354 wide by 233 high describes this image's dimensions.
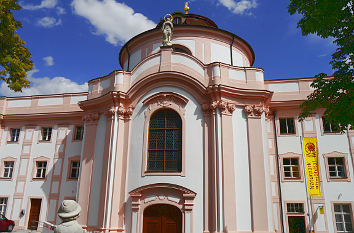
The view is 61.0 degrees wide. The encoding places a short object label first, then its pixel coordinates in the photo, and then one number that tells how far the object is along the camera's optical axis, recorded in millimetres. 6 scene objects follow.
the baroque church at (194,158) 15375
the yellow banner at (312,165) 16781
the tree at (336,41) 9922
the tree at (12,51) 11750
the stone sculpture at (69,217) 5199
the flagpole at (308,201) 16941
